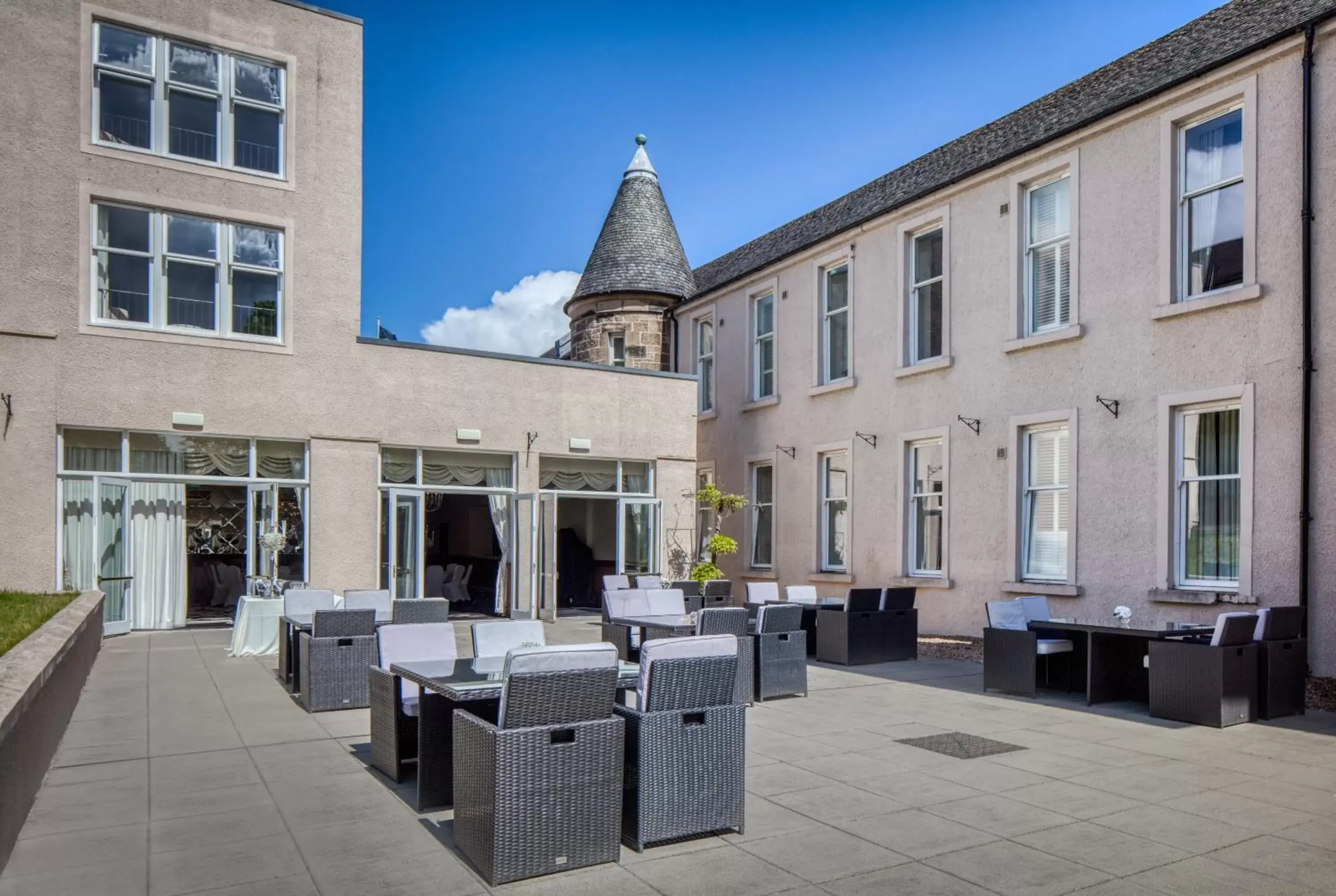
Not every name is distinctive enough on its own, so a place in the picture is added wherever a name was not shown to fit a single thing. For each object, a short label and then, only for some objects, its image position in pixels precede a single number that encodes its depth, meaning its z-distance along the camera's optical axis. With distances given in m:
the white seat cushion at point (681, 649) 4.95
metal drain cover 7.09
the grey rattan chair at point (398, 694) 6.08
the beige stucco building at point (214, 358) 13.62
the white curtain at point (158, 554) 14.19
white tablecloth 11.90
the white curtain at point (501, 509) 16.98
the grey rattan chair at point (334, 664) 8.39
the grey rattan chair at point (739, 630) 8.86
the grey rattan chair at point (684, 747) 4.80
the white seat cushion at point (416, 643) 6.68
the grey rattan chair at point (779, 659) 9.18
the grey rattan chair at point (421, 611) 10.27
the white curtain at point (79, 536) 13.65
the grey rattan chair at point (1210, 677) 8.12
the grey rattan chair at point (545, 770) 4.32
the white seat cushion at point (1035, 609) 10.48
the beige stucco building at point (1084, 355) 9.97
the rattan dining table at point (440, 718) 5.46
